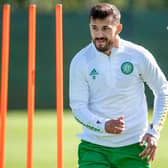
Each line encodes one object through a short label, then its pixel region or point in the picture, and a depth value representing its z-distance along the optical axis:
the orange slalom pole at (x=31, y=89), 13.36
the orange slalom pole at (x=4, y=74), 13.80
